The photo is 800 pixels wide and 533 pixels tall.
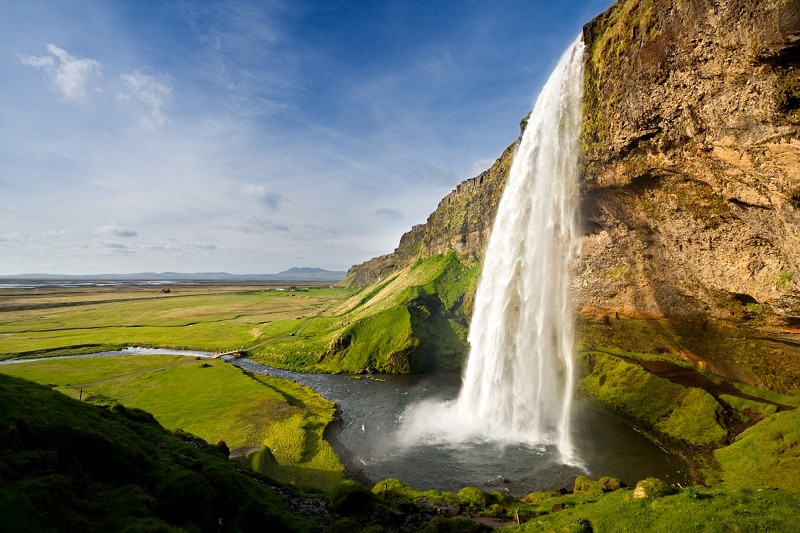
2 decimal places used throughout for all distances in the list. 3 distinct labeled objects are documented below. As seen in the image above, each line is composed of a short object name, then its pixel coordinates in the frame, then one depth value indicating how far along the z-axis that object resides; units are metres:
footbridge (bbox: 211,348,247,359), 77.50
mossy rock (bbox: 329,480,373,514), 21.41
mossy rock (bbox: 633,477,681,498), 18.59
